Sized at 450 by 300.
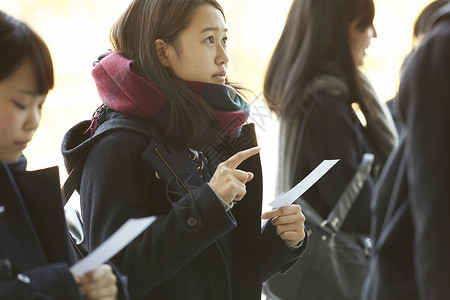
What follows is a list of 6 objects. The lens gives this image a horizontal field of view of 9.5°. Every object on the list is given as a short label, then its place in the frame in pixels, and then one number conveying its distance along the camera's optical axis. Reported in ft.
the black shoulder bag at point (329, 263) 22.55
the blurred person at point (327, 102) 22.88
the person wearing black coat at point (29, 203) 18.42
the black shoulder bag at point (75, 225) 19.87
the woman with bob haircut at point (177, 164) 19.56
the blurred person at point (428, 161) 18.25
